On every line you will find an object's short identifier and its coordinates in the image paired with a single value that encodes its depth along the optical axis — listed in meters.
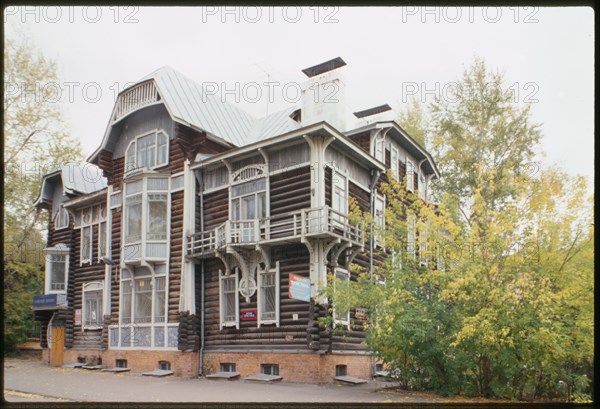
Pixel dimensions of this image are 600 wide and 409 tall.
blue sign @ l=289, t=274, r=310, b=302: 19.97
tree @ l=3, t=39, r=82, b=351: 20.83
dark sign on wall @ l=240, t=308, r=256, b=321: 22.78
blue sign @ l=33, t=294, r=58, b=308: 30.53
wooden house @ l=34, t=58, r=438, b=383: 21.78
